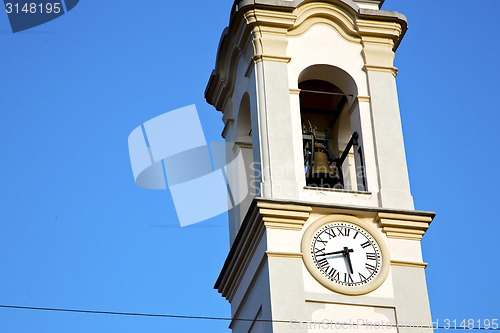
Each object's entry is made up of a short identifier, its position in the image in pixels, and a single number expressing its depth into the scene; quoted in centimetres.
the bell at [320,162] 2366
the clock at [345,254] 2166
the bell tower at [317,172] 2153
